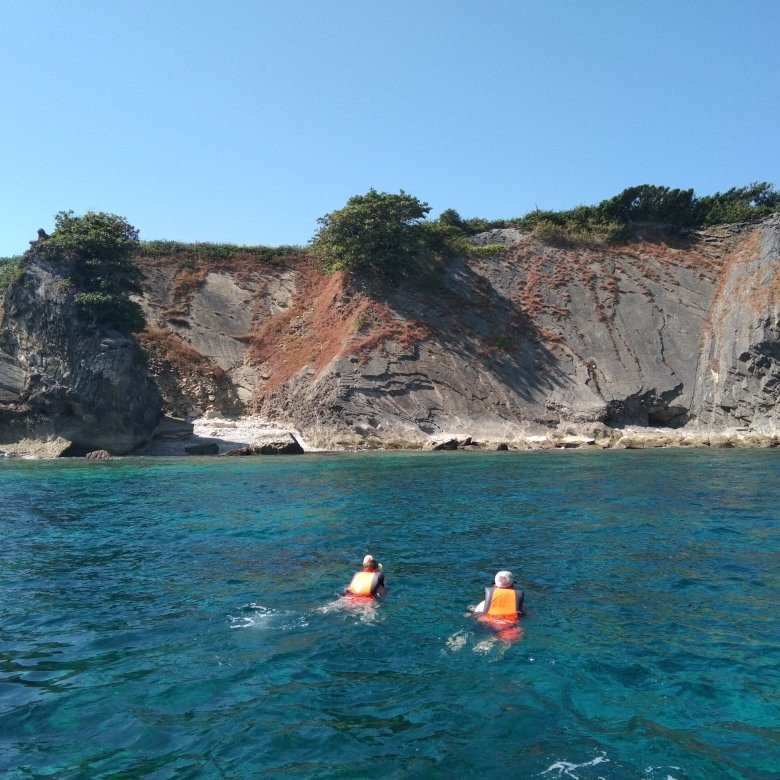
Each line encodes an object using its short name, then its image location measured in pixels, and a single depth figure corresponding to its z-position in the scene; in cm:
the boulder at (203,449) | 3703
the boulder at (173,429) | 3966
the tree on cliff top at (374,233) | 4716
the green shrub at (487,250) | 5253
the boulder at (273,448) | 3638
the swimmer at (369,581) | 1059
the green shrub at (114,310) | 3784
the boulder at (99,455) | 3479
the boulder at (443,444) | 3677
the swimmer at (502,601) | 959
